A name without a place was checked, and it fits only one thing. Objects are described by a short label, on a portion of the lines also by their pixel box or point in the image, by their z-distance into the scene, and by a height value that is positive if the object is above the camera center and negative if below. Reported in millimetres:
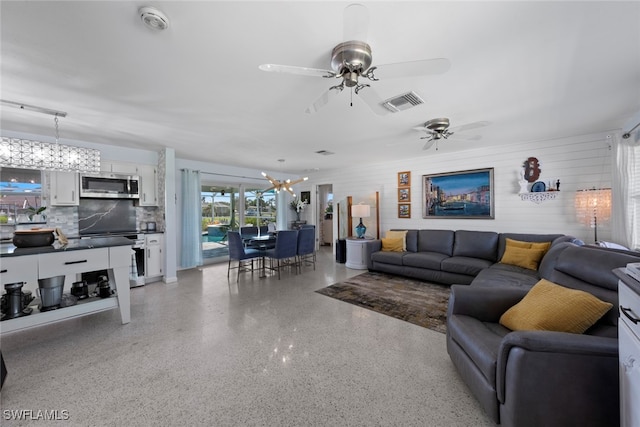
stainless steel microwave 4043 +528
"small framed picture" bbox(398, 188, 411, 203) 5527 +399
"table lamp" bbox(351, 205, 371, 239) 5496 +17
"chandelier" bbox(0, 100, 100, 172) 2537 +716
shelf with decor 3934 +240
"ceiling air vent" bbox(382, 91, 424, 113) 2434 +1166
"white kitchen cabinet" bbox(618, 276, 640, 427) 958 -598
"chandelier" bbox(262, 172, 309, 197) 5327 +641
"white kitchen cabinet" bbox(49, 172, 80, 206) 3752 +453
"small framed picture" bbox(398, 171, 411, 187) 5508 +767
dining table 4951 -630
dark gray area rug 2912 -1242
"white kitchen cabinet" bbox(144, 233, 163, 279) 4336 -720
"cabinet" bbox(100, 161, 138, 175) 4180 +871
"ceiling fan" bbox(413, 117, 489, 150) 2988 +1074
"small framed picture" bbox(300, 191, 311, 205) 8316 +608
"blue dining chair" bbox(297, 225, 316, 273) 5079 -593
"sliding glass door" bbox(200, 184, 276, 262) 6240 +52
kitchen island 2113 -479
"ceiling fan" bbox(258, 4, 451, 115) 1396 +1002
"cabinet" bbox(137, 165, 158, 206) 4574 +599
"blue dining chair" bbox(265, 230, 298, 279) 4629 -644
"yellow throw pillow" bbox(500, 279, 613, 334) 1406 -626
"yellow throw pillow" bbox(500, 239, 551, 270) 3397 -621
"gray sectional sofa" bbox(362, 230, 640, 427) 1157 -797
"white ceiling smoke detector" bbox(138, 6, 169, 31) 1373 +1163
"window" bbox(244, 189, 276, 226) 6988 +222
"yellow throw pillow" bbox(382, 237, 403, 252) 4973 -671
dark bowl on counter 2371 -205
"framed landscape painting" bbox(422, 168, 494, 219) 4559 +342
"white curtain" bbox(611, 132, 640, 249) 3055 +202
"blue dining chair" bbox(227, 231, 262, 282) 4562 -712
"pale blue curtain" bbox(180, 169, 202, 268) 5328 -106
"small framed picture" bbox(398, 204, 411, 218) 5539 +40
